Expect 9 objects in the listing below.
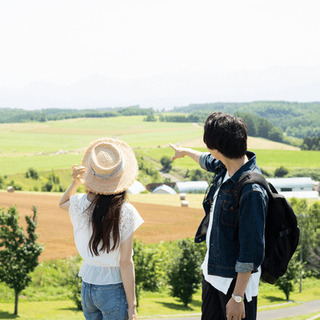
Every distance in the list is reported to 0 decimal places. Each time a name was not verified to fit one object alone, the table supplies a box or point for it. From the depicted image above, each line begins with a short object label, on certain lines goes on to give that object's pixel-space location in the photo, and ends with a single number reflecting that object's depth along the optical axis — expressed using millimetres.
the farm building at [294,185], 111312
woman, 3672
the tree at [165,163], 142625
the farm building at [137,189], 92100
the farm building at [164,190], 99125
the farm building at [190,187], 105000
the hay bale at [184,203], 75500
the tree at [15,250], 28625
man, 3105
